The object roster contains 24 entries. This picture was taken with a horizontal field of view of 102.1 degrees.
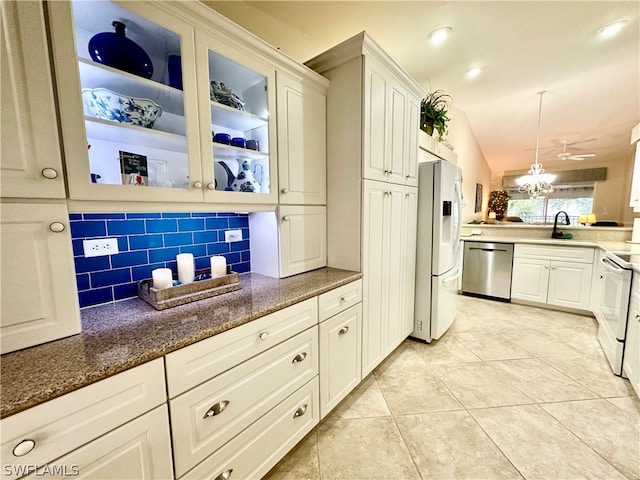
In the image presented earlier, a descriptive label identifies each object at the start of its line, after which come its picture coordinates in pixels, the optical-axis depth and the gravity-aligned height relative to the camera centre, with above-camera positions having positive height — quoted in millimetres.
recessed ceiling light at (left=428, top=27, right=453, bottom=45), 2299 +1626
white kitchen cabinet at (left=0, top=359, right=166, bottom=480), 628 -567
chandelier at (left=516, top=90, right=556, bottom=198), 4953 +607
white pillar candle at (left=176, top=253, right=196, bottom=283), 1376 -272
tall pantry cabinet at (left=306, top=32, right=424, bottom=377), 1692 +307
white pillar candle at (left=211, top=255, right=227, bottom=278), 1493 -290
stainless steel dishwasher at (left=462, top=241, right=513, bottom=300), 3604 -810
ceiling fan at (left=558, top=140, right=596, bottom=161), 4898 +1385
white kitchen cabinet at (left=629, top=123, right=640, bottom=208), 2943 +369
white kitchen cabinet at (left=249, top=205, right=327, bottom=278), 1640 -162
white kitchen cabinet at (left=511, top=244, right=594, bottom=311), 3135 -805
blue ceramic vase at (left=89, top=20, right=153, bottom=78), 988 +660
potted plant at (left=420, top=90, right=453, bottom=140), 2762 +1043
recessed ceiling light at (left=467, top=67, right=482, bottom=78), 3080 +1711
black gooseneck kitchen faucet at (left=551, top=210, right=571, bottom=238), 3709 -302
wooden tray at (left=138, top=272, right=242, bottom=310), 1188 -372
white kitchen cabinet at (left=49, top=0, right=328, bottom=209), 906 +516
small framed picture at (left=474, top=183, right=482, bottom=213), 5689 +340
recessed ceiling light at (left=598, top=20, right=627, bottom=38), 2391 +1731
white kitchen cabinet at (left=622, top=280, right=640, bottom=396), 1760 -936
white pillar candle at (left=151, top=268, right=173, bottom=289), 1235 -294
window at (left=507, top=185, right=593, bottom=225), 6918 +232
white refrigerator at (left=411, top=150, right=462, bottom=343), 2322 -264
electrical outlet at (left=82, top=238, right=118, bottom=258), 1175 -135
